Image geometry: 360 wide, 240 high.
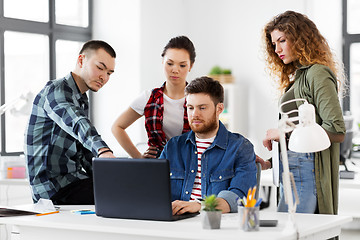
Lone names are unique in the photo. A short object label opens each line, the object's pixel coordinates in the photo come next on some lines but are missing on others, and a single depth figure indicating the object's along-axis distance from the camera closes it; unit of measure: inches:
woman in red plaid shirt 118.8
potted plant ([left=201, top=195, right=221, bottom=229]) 78.4
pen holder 77.1
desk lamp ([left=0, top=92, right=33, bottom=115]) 167.3
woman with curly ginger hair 100.7
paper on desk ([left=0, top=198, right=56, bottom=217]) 96.0
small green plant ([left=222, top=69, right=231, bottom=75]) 259.0
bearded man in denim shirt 97.2
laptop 83.0
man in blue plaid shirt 106.5
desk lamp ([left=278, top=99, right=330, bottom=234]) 78.2
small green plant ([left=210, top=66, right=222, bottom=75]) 259.4
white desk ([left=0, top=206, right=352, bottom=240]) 76.4
